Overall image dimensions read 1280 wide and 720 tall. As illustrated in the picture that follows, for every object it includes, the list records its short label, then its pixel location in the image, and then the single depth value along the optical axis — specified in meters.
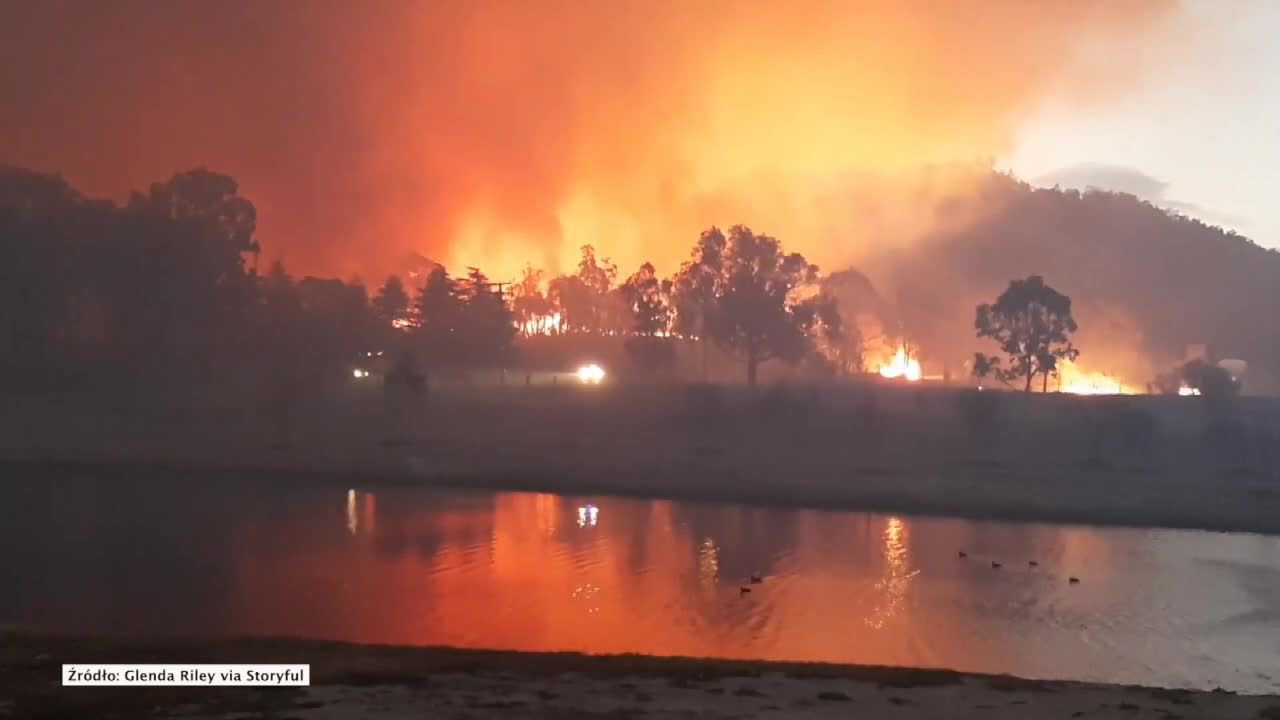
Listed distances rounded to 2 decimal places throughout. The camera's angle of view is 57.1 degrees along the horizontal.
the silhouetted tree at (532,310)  148.62
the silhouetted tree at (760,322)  106.69
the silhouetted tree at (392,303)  111.62
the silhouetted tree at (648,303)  112.56
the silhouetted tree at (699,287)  111.81
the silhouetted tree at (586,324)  147.50
